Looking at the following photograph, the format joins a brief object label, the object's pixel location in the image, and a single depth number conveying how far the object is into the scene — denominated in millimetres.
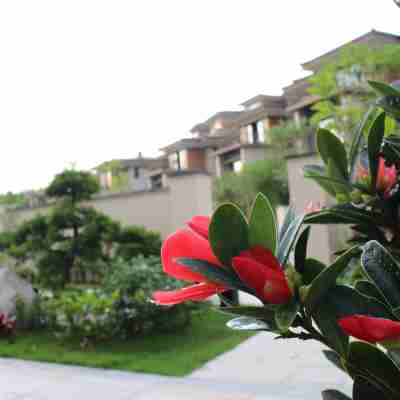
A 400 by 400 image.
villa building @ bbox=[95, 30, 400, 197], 26203
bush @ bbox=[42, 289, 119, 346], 6027
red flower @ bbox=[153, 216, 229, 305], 705
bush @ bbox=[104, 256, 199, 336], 6188
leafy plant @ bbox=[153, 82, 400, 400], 672
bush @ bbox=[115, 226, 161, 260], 8242
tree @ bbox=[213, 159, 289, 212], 22781
